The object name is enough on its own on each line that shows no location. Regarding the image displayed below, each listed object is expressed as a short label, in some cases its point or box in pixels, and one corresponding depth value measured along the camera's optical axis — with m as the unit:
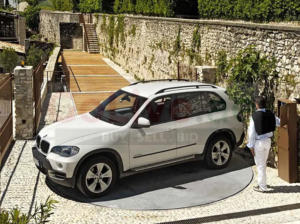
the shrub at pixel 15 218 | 4.00
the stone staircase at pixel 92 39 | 31.50
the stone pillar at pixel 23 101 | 9.37
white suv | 6.23
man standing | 6.43
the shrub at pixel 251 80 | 7.90
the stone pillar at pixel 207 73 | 10.41
